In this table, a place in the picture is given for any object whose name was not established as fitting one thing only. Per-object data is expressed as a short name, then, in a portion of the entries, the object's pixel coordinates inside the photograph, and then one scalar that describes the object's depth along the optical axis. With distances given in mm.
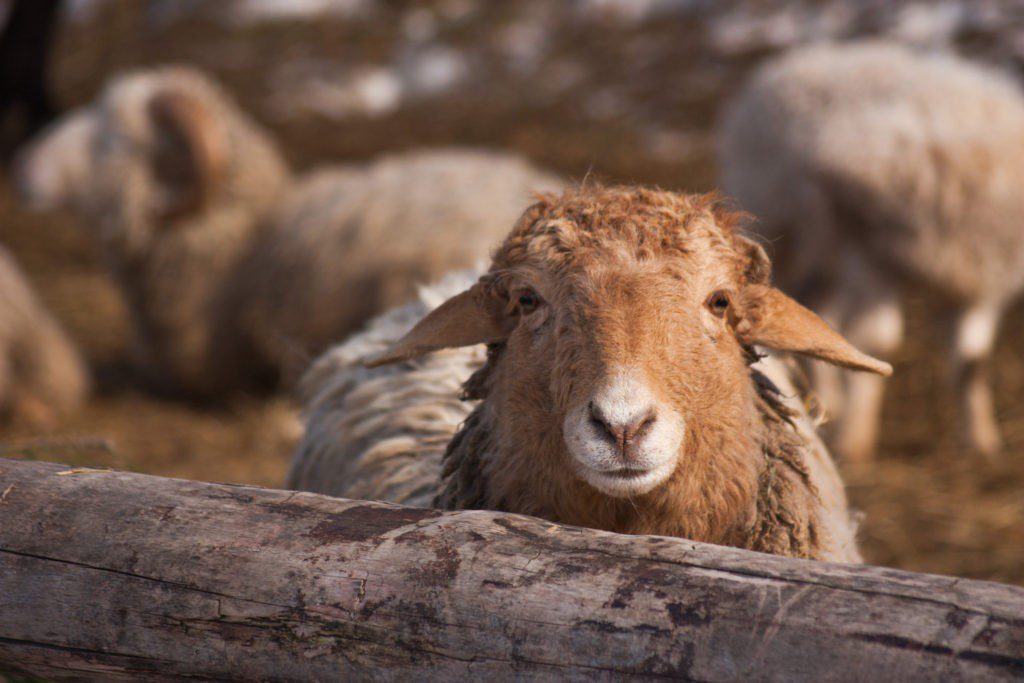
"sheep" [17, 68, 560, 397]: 12469
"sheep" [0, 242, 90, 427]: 14008
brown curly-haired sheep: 4172
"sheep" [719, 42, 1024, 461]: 11750
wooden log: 3150
